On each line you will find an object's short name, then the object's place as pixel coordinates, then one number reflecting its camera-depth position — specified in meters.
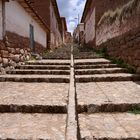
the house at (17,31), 5.01
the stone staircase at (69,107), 2.13
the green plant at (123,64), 4.97
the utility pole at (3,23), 4.97
